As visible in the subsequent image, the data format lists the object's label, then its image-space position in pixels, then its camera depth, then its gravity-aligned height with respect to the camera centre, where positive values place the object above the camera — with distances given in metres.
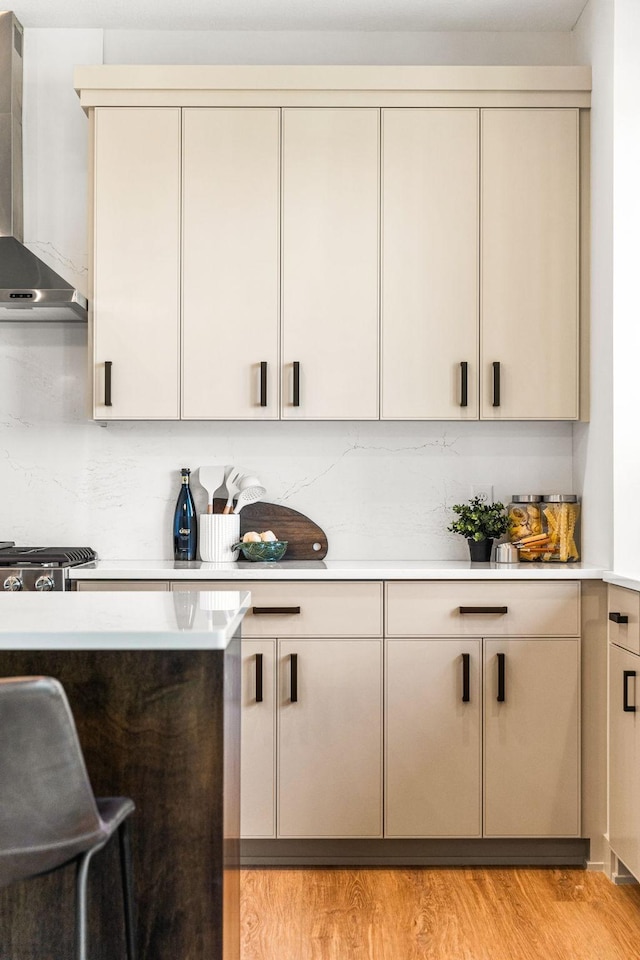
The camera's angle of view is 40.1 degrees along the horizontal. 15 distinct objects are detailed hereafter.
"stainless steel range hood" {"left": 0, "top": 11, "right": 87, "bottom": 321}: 2.92 +0.80
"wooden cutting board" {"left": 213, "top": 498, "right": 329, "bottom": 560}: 3.37 -0.18
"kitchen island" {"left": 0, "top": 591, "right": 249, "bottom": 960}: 1.58 -0.51
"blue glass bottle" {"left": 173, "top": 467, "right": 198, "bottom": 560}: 3.28 -0.19
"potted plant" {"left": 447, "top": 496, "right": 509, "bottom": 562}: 3.20 -0.17
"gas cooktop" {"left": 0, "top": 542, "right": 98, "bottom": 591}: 2.79 -0.29
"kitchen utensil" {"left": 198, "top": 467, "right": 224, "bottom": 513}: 3.34 +0.00
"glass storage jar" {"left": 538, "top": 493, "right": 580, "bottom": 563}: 3.18 -0.17
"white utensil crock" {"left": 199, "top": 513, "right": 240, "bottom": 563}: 3.20 -0.21
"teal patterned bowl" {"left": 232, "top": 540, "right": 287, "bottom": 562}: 3.14 -0.26
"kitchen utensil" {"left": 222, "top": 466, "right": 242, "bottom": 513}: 3.36 -0.02
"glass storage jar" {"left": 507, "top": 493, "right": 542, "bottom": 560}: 3.24 -0.14
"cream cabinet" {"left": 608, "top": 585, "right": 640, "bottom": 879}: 2.55 -0.74
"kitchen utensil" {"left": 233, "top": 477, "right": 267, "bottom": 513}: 3.29 -0.05
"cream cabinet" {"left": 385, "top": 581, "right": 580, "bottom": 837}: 2.86 -0.75
